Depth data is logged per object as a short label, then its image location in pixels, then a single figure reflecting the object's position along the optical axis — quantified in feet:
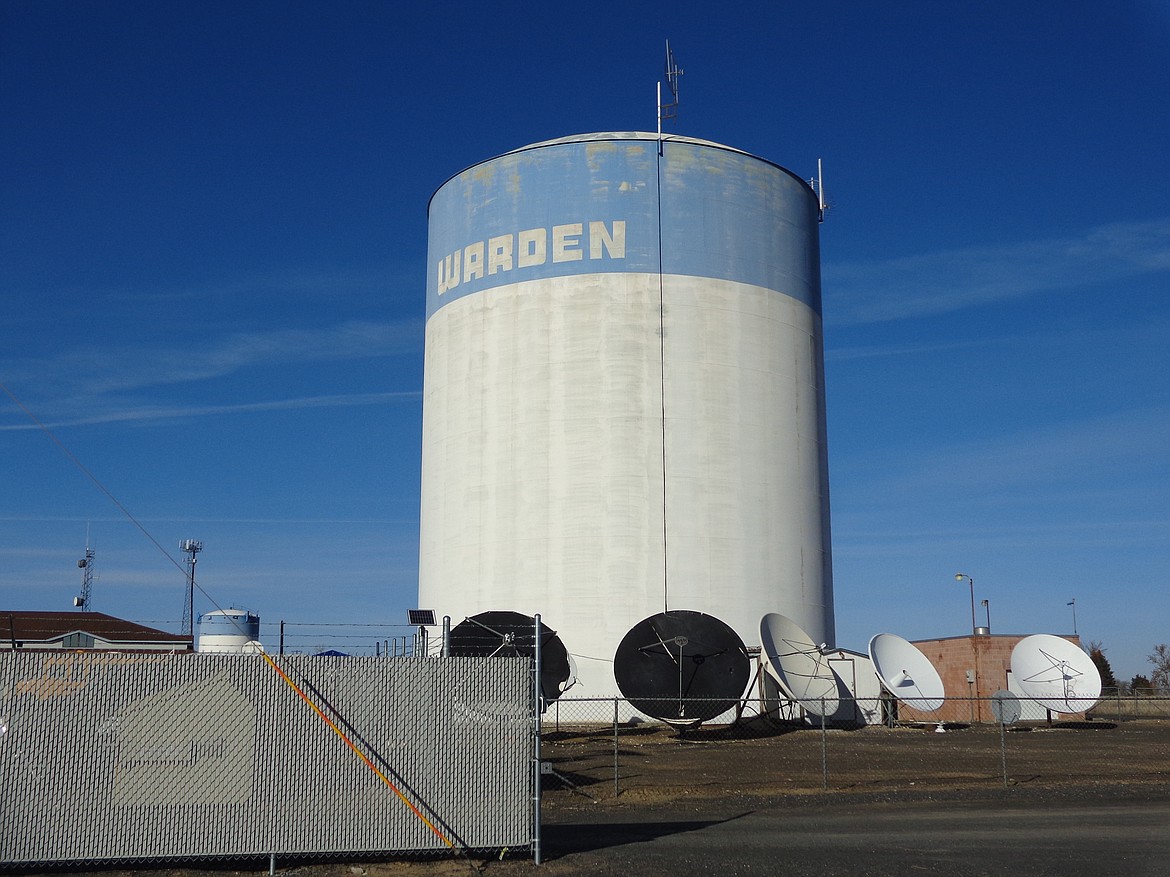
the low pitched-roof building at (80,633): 163.12
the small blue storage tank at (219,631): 181.50
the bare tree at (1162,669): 271.28
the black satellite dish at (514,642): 101.91
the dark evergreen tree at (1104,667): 260.21
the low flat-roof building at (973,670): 154.51
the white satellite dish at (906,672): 114.62
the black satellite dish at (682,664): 99.91
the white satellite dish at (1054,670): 130.62
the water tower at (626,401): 118.73
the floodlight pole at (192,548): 307.37
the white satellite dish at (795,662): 106.63
